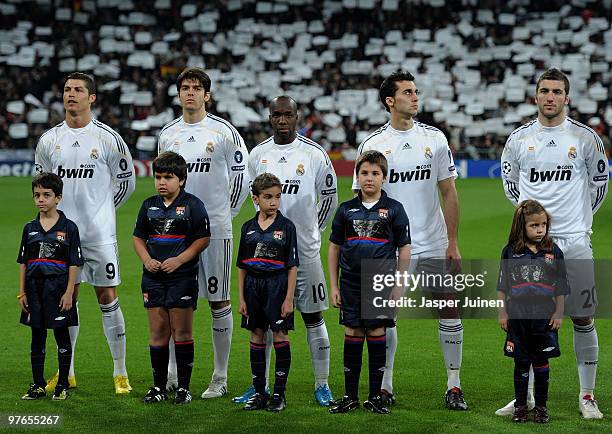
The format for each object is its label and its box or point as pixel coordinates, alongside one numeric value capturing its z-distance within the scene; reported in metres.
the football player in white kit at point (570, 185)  14.46
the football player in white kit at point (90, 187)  15.87
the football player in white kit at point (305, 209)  15.17
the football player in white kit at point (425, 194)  15.08
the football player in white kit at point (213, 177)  15.77
